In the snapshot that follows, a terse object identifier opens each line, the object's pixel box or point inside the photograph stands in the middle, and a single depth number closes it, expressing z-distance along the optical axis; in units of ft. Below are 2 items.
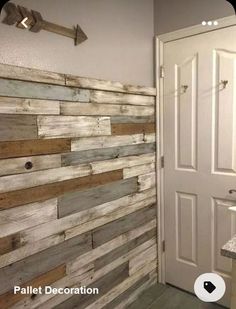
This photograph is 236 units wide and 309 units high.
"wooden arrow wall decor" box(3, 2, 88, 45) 4.17
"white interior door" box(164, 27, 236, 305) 6.27
